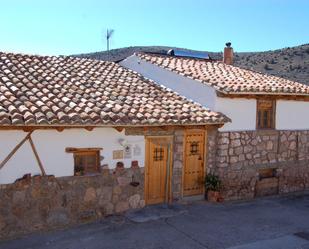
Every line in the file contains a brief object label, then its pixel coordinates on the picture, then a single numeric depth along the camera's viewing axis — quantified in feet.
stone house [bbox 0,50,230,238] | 27.58
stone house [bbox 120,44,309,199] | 38.37
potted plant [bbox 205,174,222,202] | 37.96
